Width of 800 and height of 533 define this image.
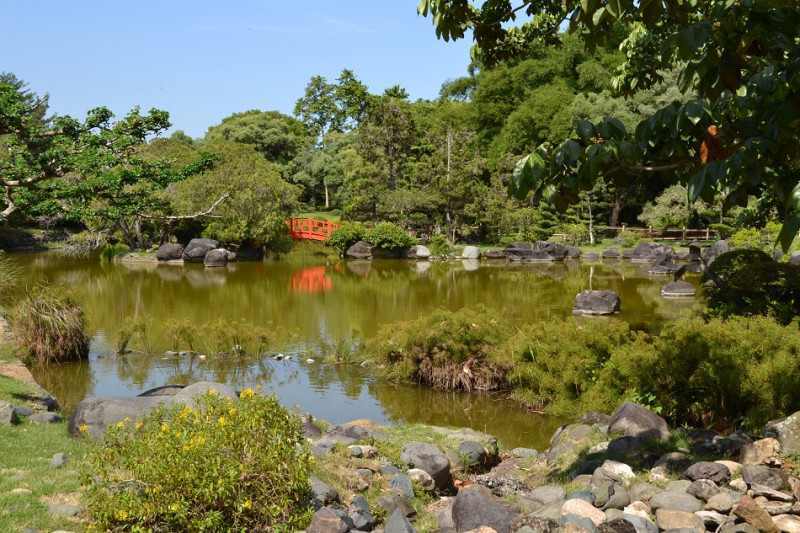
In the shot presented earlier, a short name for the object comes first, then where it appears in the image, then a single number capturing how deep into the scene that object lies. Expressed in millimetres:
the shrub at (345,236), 33875
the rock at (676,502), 4395
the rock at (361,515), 4887
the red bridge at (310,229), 37531
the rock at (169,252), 31516
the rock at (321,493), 5016
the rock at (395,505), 5391
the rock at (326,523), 4531
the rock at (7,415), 6605
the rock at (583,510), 4418
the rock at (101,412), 6582
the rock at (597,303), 17297
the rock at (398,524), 4602
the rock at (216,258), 30547
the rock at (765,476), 4383
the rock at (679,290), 20516
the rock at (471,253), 33312
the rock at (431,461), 6379
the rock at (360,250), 33656
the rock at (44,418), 7109
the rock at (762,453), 4848
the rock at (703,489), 4508
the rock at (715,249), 26595
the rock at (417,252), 33750
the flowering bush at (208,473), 4324
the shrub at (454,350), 10688
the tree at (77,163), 8562
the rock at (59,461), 5424
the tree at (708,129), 3389
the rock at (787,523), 3932
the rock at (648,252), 31188
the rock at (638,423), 6348
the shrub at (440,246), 33781
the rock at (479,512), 4773
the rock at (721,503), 4266
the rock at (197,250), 31438
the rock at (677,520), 4158
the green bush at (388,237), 33078
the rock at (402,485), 5828
